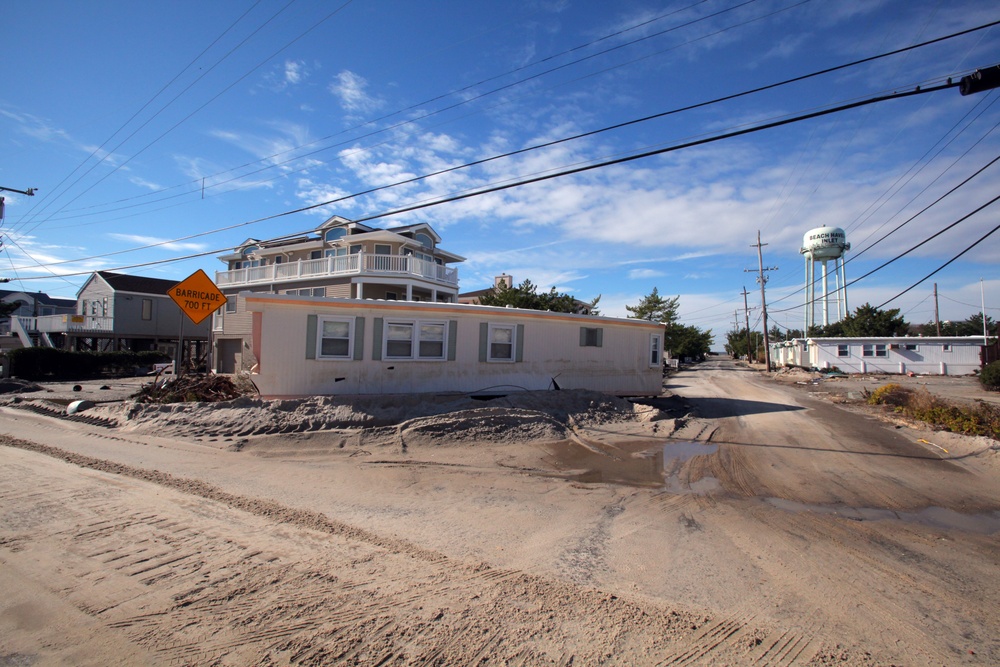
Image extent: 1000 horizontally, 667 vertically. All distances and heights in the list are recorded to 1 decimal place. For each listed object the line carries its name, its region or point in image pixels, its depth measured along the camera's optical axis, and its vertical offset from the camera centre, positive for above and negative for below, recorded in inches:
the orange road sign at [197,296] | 474.6 +59.0
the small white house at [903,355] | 1537.9 +25.3
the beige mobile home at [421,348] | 478.3 +12.8
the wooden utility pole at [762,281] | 1815.9 +296.6
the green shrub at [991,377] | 1008.2 -26.2
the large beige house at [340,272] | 1111.6 +200.5
